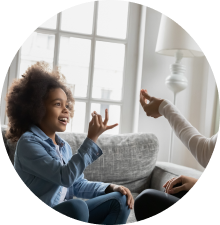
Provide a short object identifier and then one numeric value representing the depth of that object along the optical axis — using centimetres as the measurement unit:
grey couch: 153
